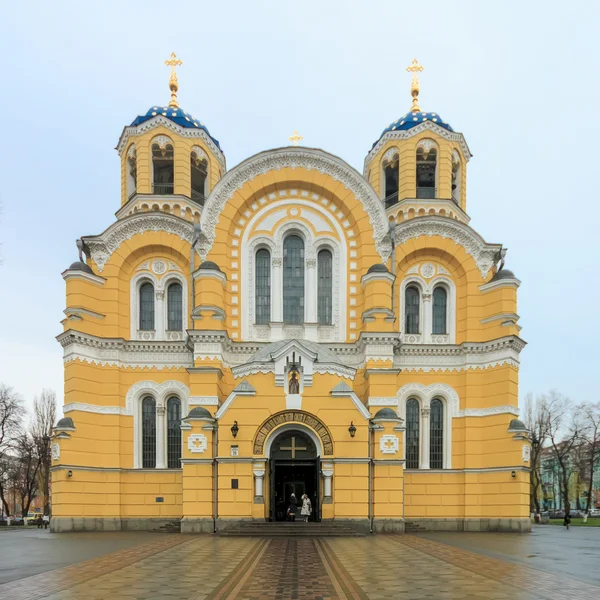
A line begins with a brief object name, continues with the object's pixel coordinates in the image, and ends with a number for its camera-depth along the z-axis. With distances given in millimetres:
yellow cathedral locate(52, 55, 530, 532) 26828
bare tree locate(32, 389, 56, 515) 52812
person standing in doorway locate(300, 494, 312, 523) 25953
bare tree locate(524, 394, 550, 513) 52906
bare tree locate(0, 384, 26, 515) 48031
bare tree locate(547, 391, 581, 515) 53406
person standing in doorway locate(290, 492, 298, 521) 26344
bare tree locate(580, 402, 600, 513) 53088
